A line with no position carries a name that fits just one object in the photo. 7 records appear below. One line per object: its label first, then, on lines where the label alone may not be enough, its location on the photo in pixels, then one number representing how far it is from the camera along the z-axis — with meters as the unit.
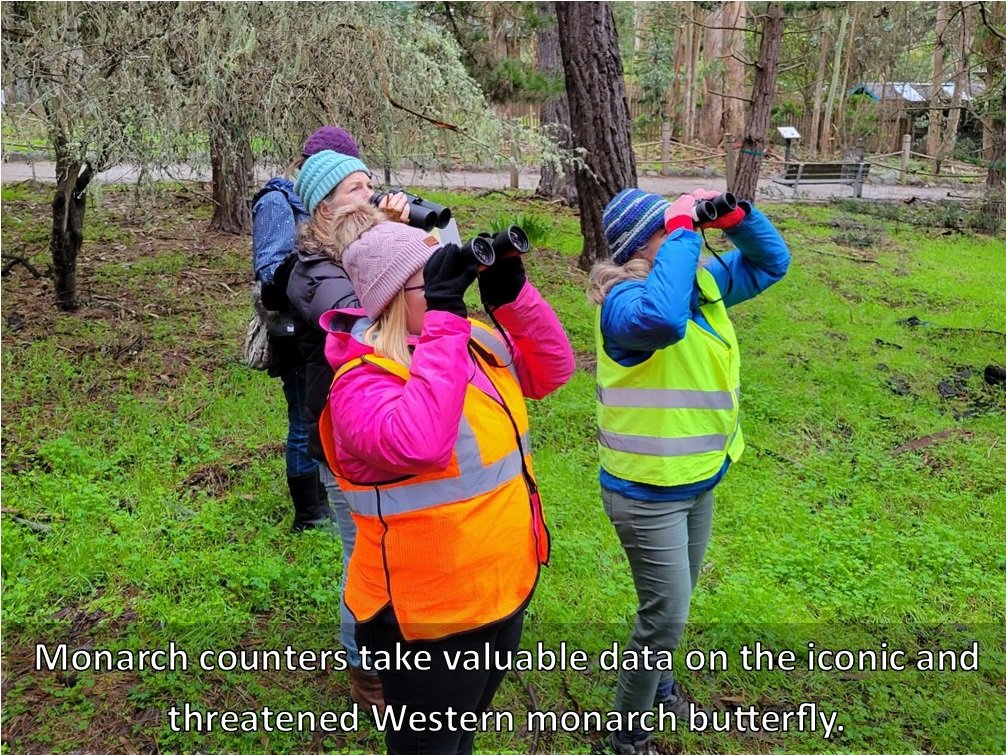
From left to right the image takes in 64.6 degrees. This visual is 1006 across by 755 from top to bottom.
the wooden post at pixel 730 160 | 14.75
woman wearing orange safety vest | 1.67
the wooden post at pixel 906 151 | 22.06
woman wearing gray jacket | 2.52
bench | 16.41
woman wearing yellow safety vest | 2.34
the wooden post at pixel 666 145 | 21.75
